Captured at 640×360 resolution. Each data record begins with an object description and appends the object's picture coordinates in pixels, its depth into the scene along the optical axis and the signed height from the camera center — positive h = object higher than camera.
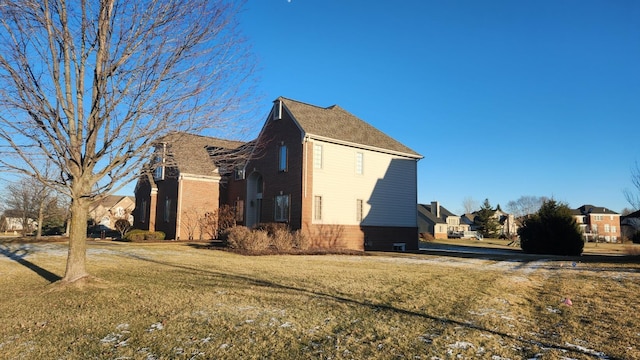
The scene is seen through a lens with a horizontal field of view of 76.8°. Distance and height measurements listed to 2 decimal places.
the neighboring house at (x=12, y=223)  45.92 -0.86
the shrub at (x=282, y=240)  19.28 -0.96
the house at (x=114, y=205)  65.98 +2.50
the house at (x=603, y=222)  83.62 +0.55
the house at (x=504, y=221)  90.06 +0.55
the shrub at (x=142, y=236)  26.74 -1.16
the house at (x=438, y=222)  66.00 +0.09
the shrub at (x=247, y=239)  18.72 -0.92
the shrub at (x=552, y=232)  23.50 -0.49
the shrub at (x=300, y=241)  20.55 -1.04
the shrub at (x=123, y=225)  34.19 -0.58
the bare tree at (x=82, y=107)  8.43 +2.43
